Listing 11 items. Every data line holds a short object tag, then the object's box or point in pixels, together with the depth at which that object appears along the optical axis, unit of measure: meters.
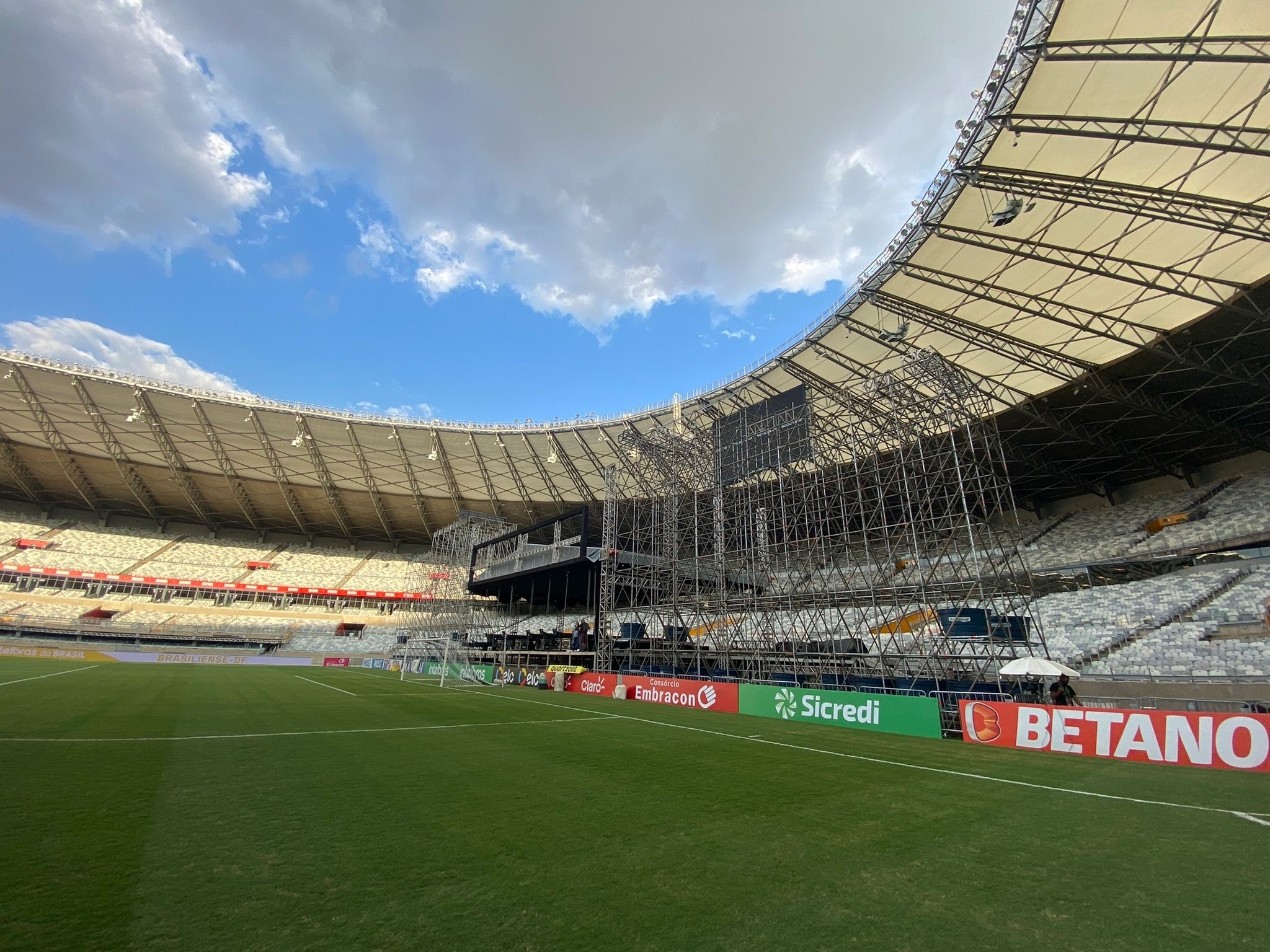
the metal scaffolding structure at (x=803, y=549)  18.61
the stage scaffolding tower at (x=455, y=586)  40.94
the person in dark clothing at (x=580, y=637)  31.25
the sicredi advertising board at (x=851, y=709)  13.84
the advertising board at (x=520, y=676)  29.06
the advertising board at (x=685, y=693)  18.48
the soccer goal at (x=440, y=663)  32.28
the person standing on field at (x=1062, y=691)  13.73
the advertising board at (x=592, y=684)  24.20
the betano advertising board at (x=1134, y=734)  9.51
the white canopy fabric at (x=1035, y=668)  13.41
